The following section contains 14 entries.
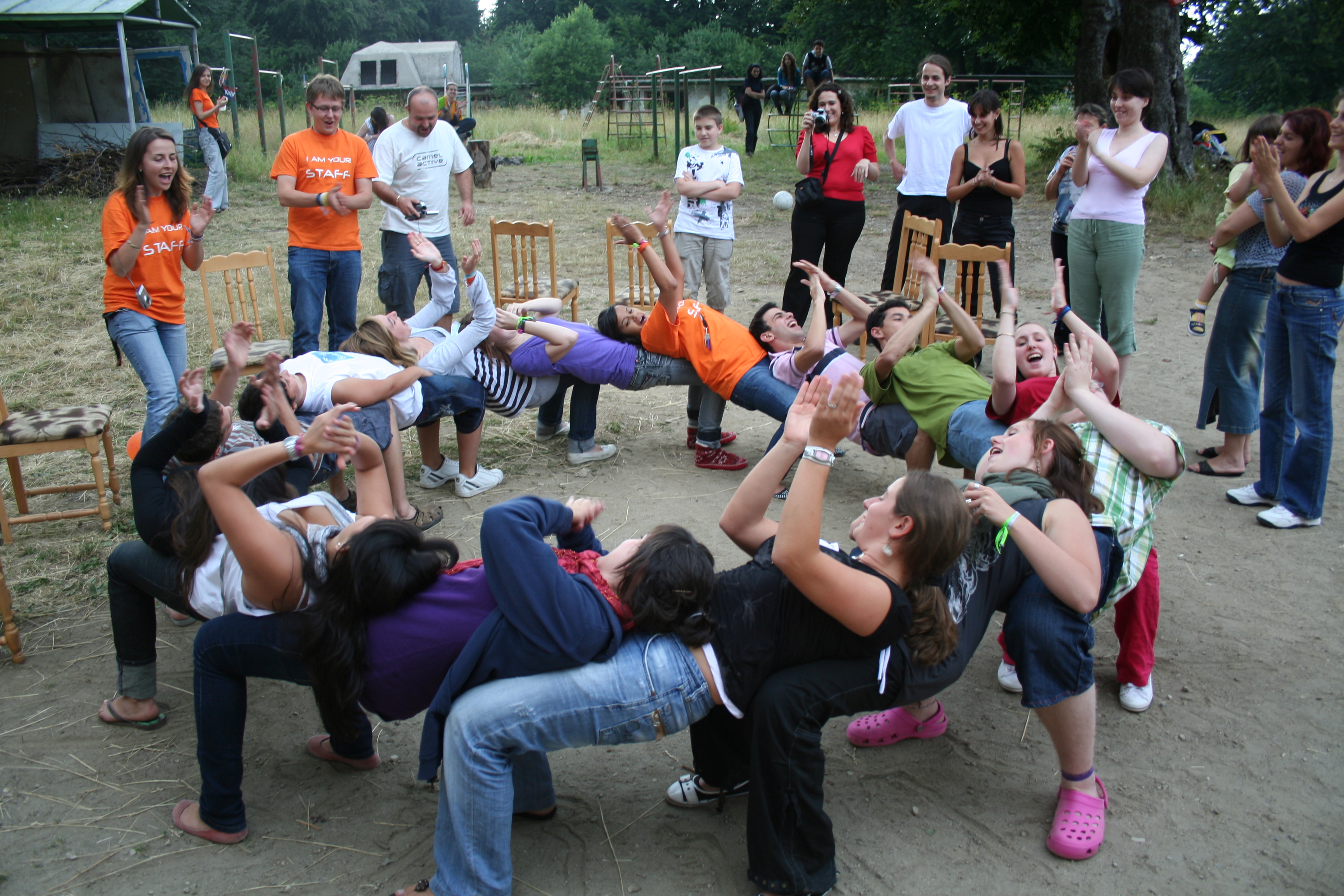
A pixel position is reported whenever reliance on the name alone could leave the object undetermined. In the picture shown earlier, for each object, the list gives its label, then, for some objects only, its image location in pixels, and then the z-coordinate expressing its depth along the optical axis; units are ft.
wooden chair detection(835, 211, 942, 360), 21.01
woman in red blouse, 22.80
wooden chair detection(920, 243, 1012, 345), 19.85
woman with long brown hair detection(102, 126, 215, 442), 14.94
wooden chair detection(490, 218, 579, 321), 22.68
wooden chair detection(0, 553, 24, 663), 11.31
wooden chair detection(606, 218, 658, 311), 22.53
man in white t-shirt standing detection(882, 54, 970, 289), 23.36
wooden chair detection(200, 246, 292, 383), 17.75
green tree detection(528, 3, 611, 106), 129.90
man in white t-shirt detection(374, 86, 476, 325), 21.01
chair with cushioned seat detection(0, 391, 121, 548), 13.96
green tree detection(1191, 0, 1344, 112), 105.91
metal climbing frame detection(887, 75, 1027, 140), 73.05
